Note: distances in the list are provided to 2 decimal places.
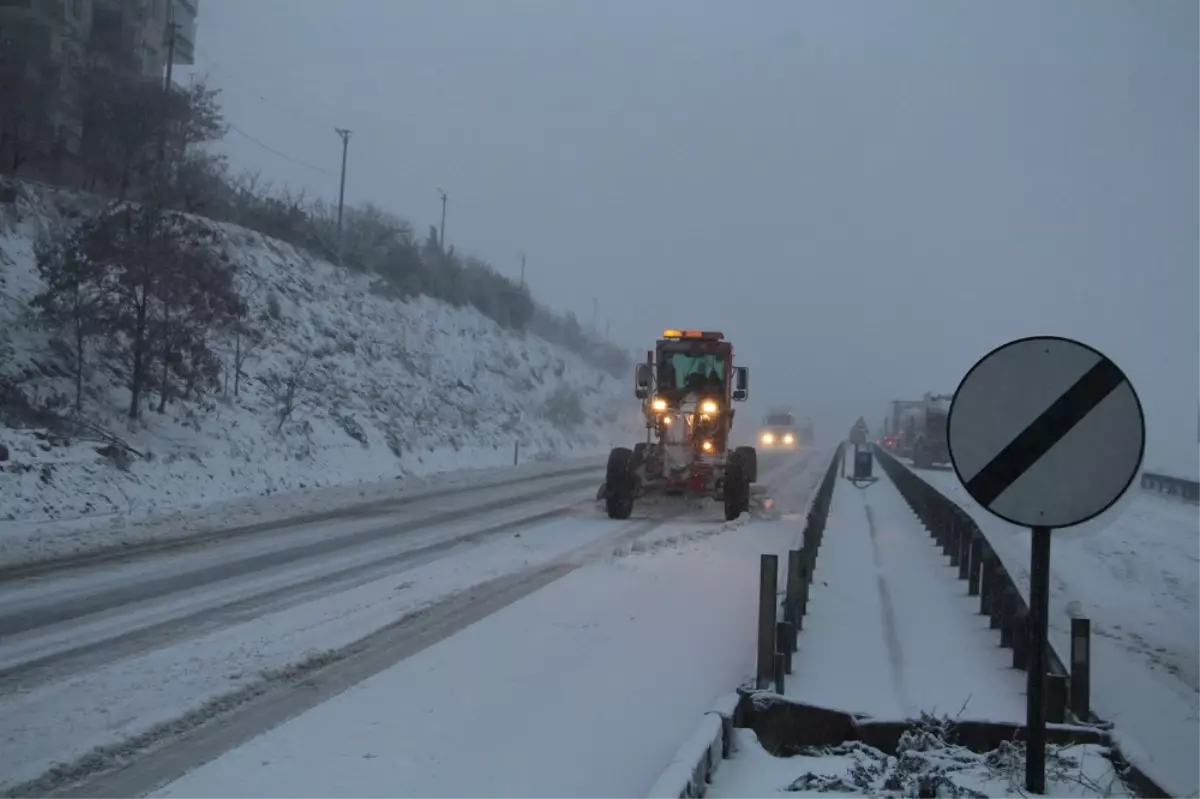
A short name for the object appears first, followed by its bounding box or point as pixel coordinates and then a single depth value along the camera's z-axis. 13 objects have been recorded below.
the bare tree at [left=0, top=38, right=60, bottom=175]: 25.86
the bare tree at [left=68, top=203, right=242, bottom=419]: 21.27
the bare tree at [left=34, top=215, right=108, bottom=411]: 21.14
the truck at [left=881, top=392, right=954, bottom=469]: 50.59
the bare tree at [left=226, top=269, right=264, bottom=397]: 27.33
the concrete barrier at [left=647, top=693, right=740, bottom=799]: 4.51
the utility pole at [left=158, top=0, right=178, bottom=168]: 29.36
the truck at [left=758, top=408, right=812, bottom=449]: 76.88
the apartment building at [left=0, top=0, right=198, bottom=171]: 28.83
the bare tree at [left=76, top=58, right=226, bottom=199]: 29.38
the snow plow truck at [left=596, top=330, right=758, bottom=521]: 20.52
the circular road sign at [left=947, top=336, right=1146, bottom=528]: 4.60
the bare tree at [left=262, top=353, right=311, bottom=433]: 27.02
